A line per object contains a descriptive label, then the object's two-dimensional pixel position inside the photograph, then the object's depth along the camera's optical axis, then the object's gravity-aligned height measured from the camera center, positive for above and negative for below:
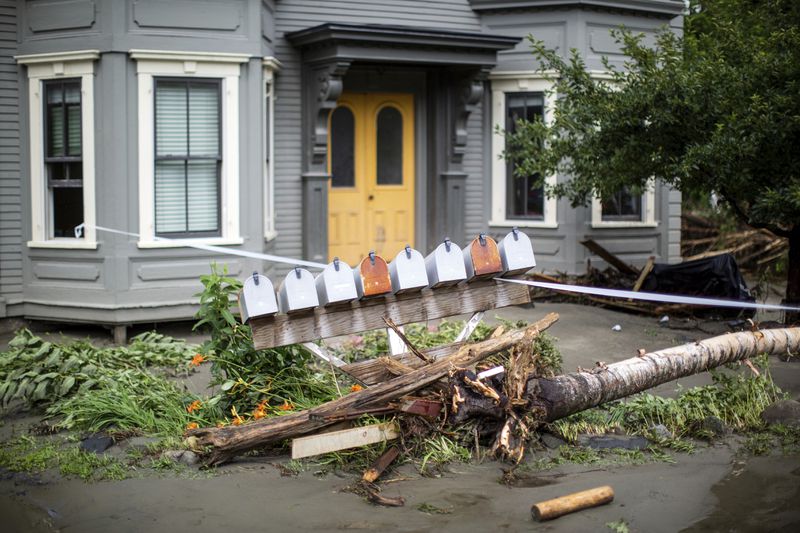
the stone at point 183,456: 6.29 -1.63
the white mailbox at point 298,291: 6.35 -0.52
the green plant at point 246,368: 6.90 -1.16
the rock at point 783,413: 7.07 -1.53
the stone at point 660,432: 6.80 -1.60
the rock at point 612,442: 6.66 -1.64
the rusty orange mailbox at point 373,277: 6.62 -0.44
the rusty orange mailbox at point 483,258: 6.97 -0.33
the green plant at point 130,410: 7.04 -1.51
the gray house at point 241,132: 10.91 +1.09
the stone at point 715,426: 6.95 -1.59
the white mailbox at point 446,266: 6.85 -0.38
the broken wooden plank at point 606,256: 13.44 -0.60
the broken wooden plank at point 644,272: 12.43 -0.78
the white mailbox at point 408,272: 6.73 -0.41
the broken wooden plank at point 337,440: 6.02 -1.47
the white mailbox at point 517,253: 7.07 -0.29
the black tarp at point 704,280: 11.82 -0.86
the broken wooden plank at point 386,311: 6.45 -0.71
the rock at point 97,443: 6.63 -1.63
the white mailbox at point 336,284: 6.49 -0.48
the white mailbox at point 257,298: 6.21 -0.56
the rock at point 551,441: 6.69 -1.63
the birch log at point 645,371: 6.58 -1.18
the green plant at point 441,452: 6.25 -1.61
